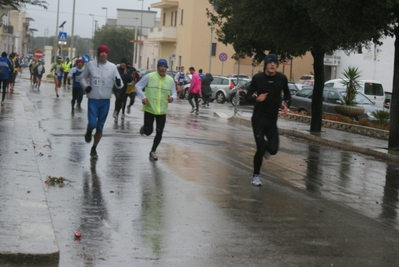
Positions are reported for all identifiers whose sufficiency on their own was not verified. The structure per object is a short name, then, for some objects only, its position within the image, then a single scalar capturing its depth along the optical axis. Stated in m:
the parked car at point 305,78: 55.66
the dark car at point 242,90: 40.00
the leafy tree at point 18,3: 11.44
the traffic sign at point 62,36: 57.31
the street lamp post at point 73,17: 63.76
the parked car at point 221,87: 46.12
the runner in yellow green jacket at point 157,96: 13.46
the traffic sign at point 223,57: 51.47
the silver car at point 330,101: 29.69
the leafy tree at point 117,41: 104.31
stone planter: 28.19
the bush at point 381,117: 25.44
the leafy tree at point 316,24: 16.94
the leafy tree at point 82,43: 166.00
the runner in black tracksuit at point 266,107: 11.09
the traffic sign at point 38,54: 56.46
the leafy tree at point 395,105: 18.16
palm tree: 28.41
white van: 36.09
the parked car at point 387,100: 35.66
